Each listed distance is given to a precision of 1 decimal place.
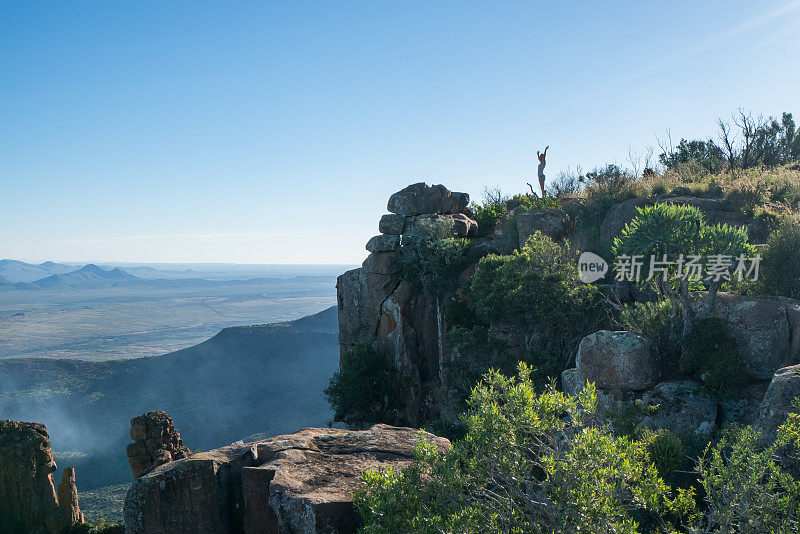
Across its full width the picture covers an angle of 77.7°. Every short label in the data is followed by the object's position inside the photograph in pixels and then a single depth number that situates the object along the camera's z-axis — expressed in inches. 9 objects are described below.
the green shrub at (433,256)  777.6
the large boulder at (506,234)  766.5
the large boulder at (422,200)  904.3
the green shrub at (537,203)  813.2
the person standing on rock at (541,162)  888.3
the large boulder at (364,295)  856.3
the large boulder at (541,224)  729.0
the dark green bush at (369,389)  801.6
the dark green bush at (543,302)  563.5
